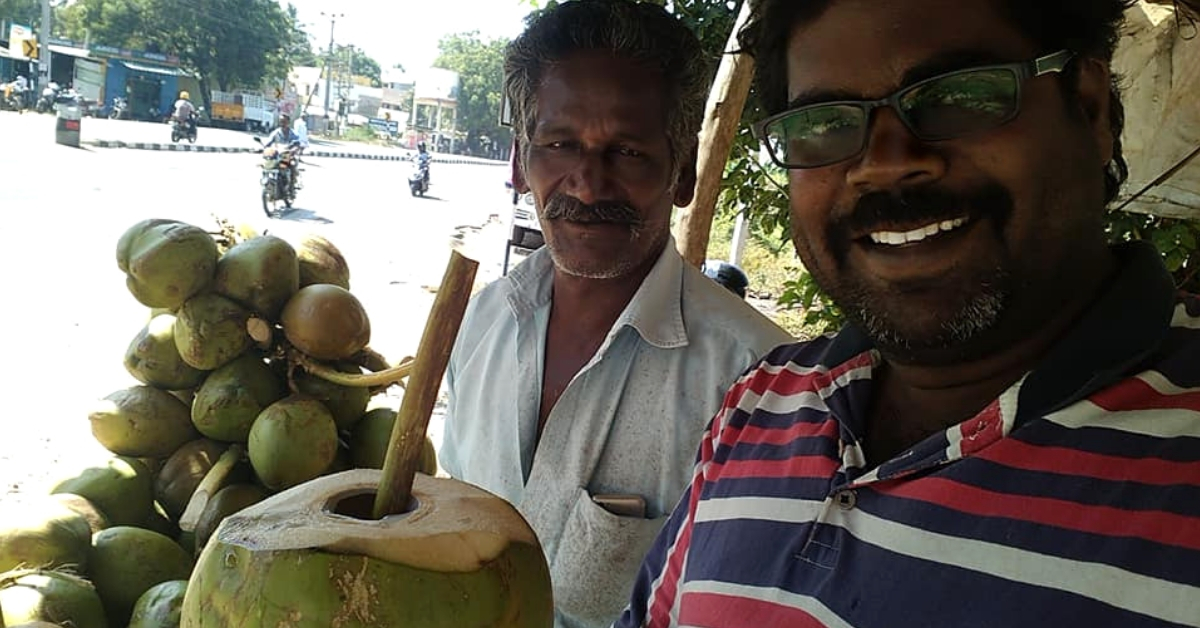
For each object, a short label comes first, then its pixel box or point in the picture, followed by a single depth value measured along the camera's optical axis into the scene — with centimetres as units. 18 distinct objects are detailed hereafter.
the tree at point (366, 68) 7112
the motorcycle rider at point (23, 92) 2517
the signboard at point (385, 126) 5062
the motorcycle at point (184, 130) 2242
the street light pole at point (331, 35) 3956
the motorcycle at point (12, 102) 2509
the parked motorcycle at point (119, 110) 3075
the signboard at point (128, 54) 3203
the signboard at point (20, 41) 2765
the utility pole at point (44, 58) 2144
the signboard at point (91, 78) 3136
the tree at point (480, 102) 5247
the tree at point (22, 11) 2835
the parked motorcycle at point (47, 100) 2591
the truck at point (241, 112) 3570
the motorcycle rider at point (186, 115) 2233
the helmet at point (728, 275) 492
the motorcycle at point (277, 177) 1357
